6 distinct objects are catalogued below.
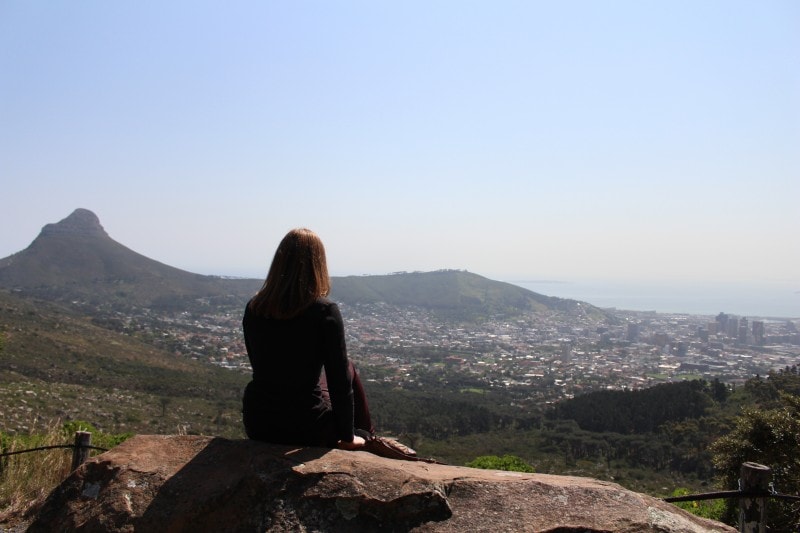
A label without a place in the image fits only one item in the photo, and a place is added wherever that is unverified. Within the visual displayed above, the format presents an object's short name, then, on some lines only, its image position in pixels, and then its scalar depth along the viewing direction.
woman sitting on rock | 3.60
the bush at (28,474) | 5.54
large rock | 3.06
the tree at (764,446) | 8.16
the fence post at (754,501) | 3.41
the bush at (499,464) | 11.16
